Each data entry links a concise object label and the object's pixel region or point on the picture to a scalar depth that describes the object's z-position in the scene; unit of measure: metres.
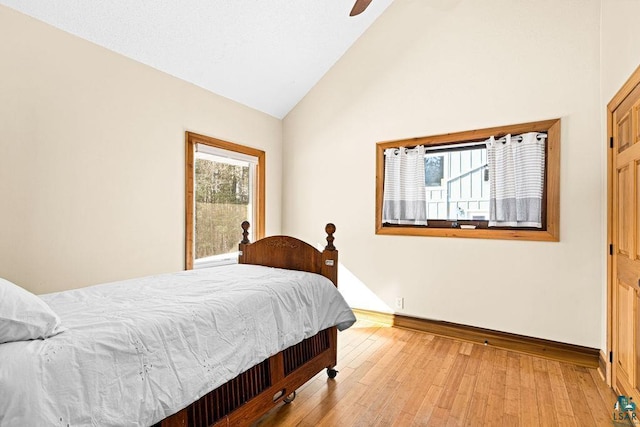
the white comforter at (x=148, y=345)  1.01
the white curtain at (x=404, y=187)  3.52
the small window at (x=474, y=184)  2.92
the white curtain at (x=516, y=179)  2.93
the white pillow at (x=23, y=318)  1.07
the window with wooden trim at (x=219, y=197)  3.32
